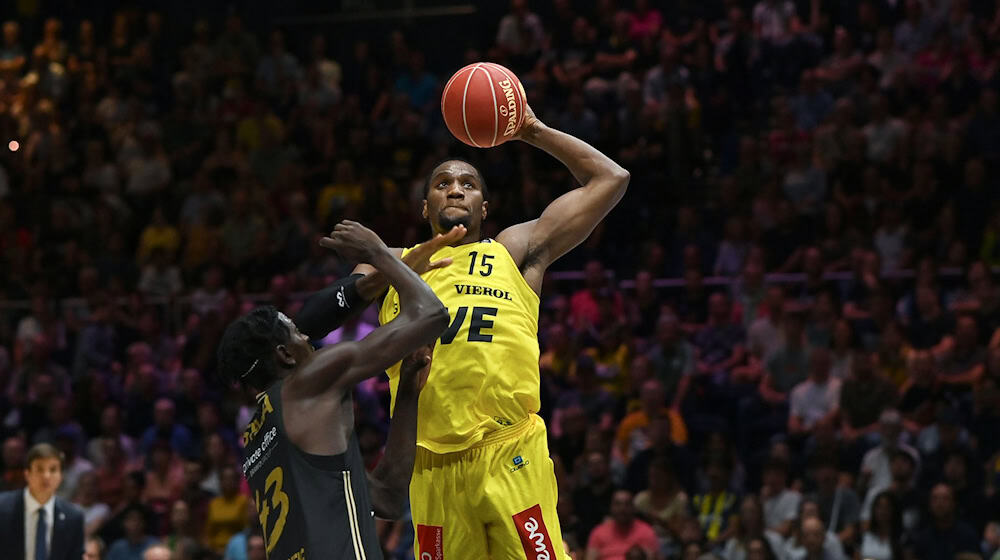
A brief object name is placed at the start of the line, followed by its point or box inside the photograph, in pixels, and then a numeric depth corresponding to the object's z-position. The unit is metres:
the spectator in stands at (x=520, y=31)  17.16
